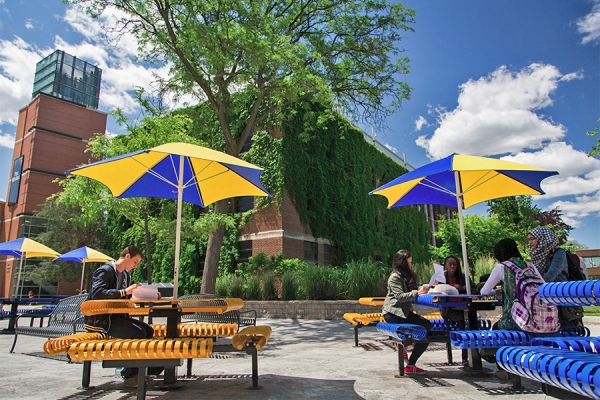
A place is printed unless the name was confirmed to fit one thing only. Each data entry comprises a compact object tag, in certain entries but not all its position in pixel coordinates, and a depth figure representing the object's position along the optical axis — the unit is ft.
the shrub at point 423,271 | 44.73
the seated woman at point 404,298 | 15.49
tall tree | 38.55
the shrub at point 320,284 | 43.55
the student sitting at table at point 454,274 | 22.43
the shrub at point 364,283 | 42.01
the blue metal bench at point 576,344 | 7.65
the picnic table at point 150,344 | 11.09
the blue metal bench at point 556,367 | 5.58
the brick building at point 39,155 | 122.62
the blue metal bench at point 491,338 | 12.17
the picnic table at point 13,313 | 27.27
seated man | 13.57
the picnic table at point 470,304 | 14.78
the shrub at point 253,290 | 48.14
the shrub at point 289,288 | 45.44
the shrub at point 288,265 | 59.26
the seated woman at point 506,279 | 13.41
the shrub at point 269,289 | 47.82
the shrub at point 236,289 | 48.27
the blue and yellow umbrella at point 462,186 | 18.54
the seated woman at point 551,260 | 14.65
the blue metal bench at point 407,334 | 14.48
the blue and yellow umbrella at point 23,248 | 38.91
